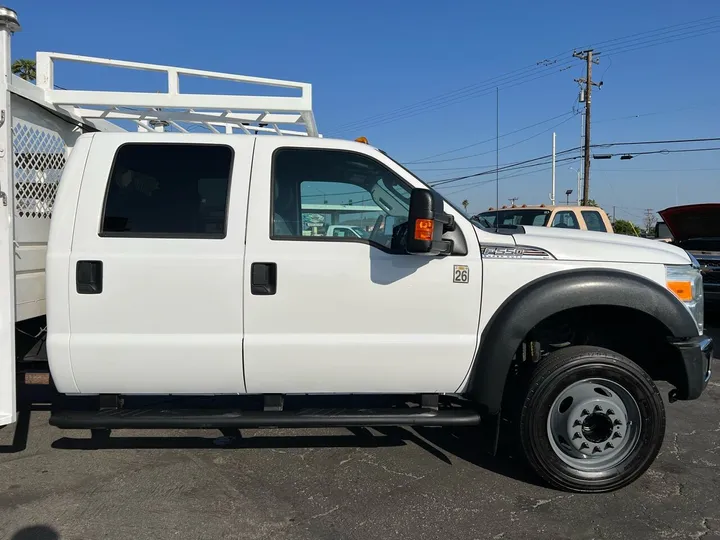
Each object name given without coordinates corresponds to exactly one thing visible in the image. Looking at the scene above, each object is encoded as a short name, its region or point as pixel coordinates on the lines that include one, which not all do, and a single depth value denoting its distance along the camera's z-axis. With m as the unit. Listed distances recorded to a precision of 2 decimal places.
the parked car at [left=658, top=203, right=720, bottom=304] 8.81
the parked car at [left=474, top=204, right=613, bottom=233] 10.45
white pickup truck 3.15
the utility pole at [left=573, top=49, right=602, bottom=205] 28.88
